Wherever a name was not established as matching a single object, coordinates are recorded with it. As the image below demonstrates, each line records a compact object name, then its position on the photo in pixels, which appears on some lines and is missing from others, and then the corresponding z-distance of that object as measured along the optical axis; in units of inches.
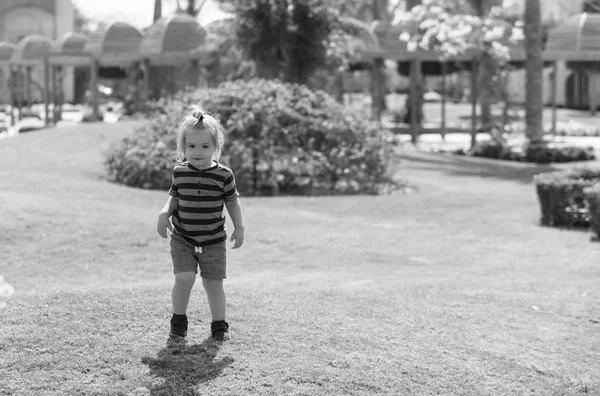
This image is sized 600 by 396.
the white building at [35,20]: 2728.8
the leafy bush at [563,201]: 530.9
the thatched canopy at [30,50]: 1678.2
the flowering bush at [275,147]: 652.7
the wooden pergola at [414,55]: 1170.0
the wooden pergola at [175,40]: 1224.8
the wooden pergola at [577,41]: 1123.9
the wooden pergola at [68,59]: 1358.3
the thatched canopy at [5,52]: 1909.4
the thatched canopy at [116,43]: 1343.5
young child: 216.7
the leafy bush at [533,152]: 949.2
